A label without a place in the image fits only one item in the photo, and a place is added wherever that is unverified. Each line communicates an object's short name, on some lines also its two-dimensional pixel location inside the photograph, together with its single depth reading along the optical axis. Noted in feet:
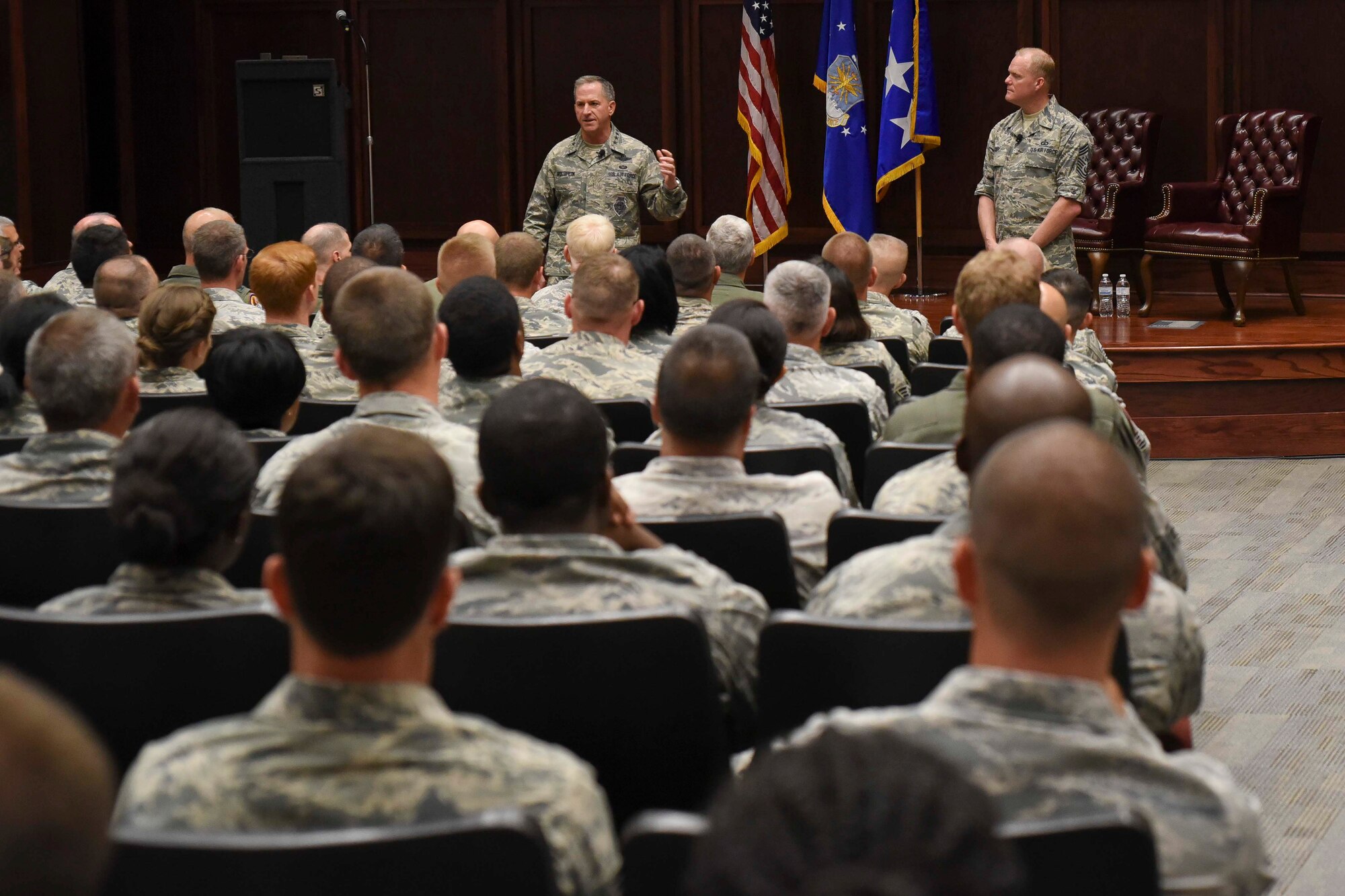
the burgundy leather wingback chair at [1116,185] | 57.67
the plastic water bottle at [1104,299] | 58.13
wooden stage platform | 45.11
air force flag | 63.41
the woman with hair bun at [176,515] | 13.70
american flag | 63.10
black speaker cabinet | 57.82
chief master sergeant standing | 49.42
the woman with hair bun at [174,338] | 26.14
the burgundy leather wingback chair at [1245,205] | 53.78
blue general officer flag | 61.72
